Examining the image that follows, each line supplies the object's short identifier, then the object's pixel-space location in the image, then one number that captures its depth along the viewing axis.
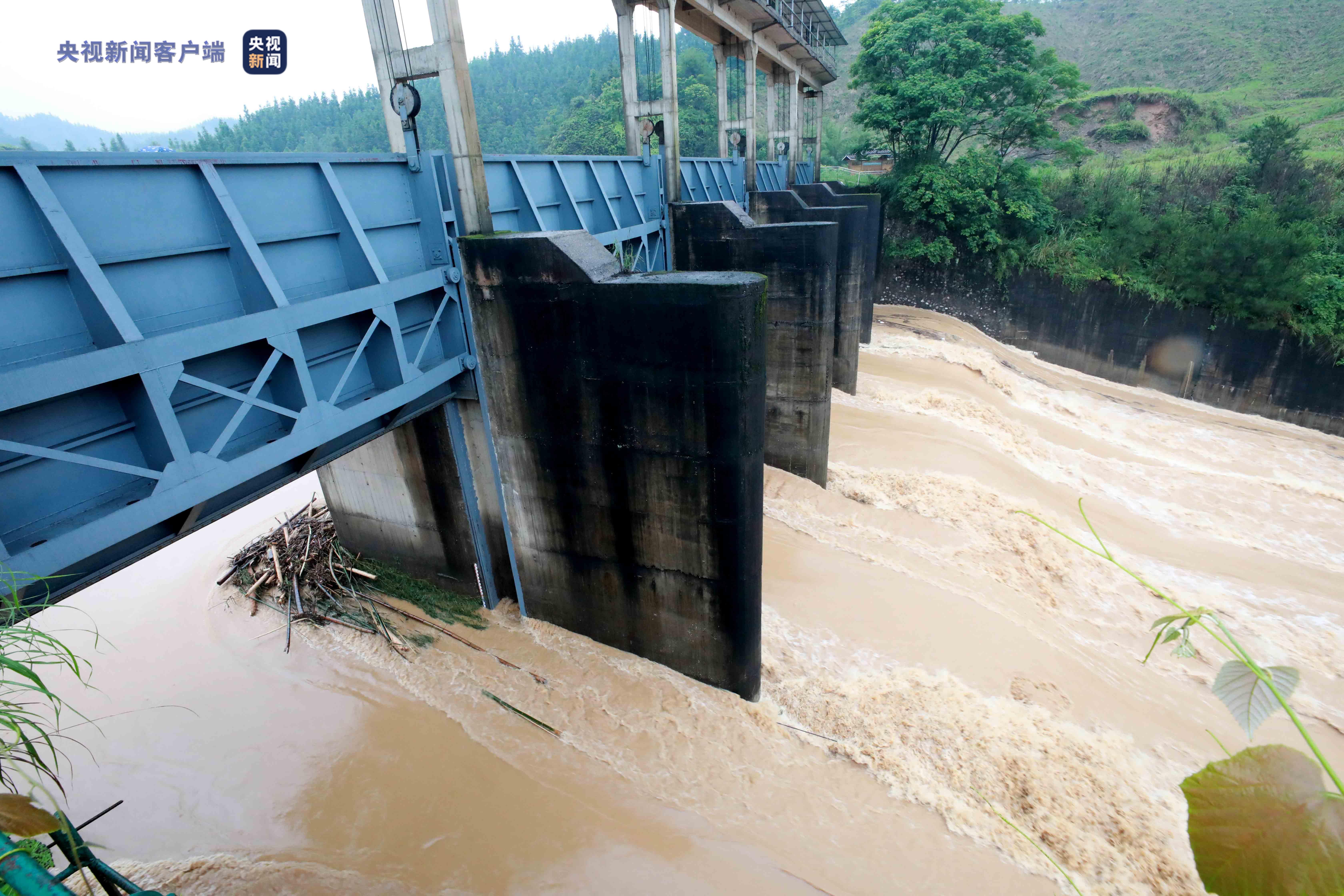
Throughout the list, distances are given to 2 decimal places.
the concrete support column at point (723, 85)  20.55
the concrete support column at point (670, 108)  13.98
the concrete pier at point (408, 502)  9.89
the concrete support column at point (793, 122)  29.97
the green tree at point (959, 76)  26.30
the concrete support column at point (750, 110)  20.31
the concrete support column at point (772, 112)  29.39
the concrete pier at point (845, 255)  18.14
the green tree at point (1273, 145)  26.03
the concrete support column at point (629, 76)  13.65
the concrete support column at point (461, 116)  7.70
